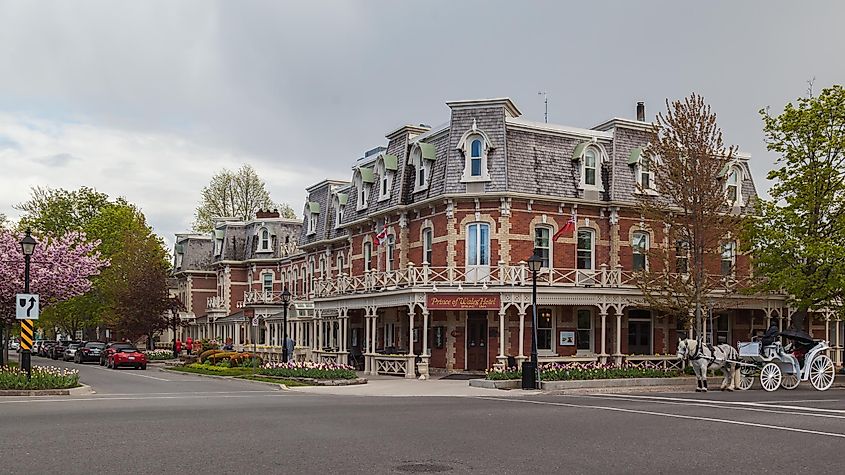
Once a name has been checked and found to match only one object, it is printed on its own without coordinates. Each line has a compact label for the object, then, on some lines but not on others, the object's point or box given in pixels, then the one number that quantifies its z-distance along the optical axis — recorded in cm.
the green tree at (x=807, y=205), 3088
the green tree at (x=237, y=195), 7688
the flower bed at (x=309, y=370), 2892
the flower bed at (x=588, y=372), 2620
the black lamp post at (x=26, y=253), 2433
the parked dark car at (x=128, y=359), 4381
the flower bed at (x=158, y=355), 5378
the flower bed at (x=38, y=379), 2252
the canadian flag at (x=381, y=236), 3797
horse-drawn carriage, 2559
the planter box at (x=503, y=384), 2620
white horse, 2500
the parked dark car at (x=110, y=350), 4538
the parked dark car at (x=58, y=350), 5909
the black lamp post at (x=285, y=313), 3734
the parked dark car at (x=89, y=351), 5147
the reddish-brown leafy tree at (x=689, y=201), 2992
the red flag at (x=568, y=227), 3378
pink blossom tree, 3303
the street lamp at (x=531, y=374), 2558
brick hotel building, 3350
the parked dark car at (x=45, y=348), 6419
